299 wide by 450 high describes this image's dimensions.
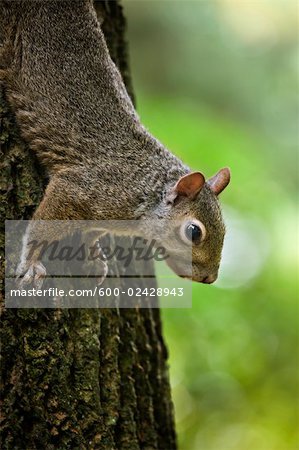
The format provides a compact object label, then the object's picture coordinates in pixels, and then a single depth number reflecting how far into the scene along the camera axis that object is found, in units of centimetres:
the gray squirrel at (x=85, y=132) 605
